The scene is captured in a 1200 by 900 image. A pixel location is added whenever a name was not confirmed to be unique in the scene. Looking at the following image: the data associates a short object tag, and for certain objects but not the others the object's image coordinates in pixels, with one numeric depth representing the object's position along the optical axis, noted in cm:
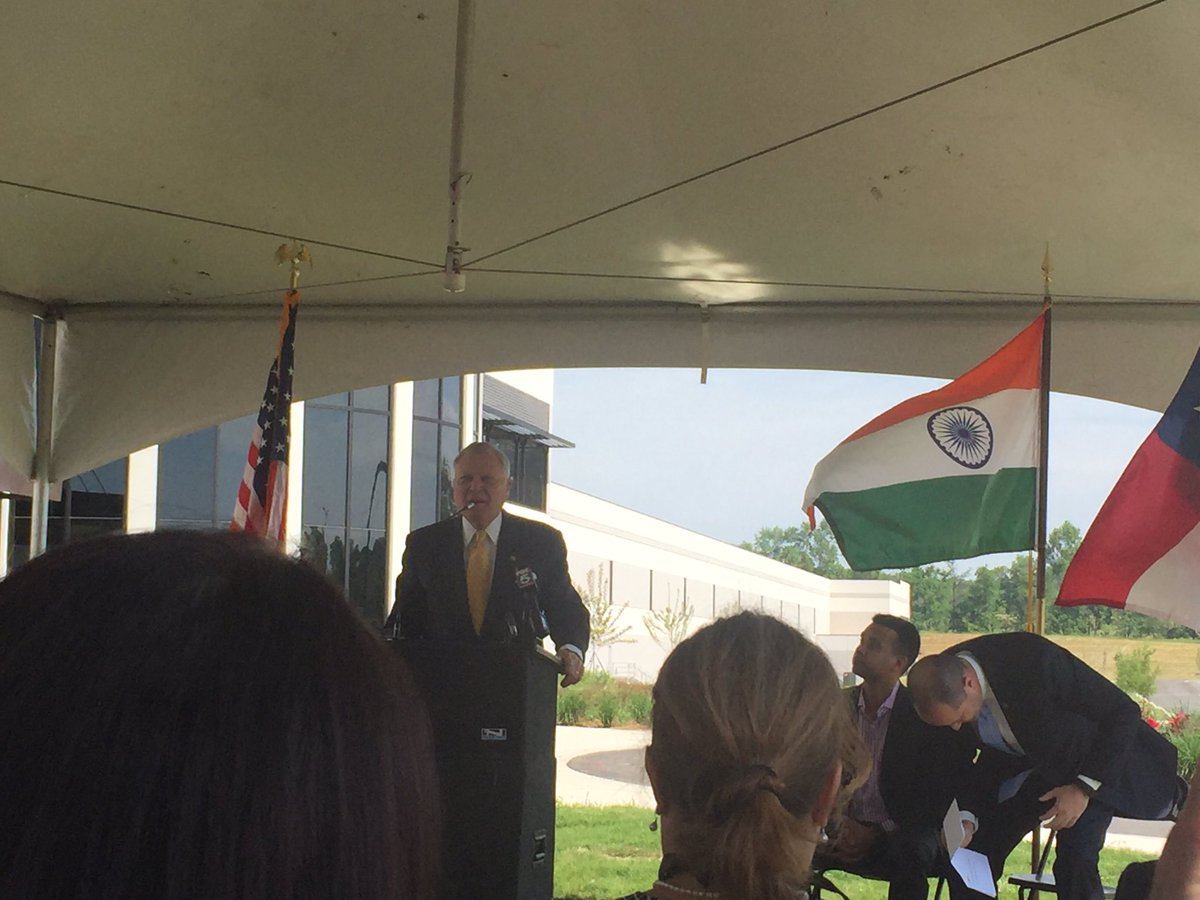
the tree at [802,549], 5591
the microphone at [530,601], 376
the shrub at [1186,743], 1102
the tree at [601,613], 2473
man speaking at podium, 391
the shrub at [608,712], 1950
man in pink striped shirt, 384
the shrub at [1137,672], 1831
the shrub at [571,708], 1909
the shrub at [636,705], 1848
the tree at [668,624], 2840
